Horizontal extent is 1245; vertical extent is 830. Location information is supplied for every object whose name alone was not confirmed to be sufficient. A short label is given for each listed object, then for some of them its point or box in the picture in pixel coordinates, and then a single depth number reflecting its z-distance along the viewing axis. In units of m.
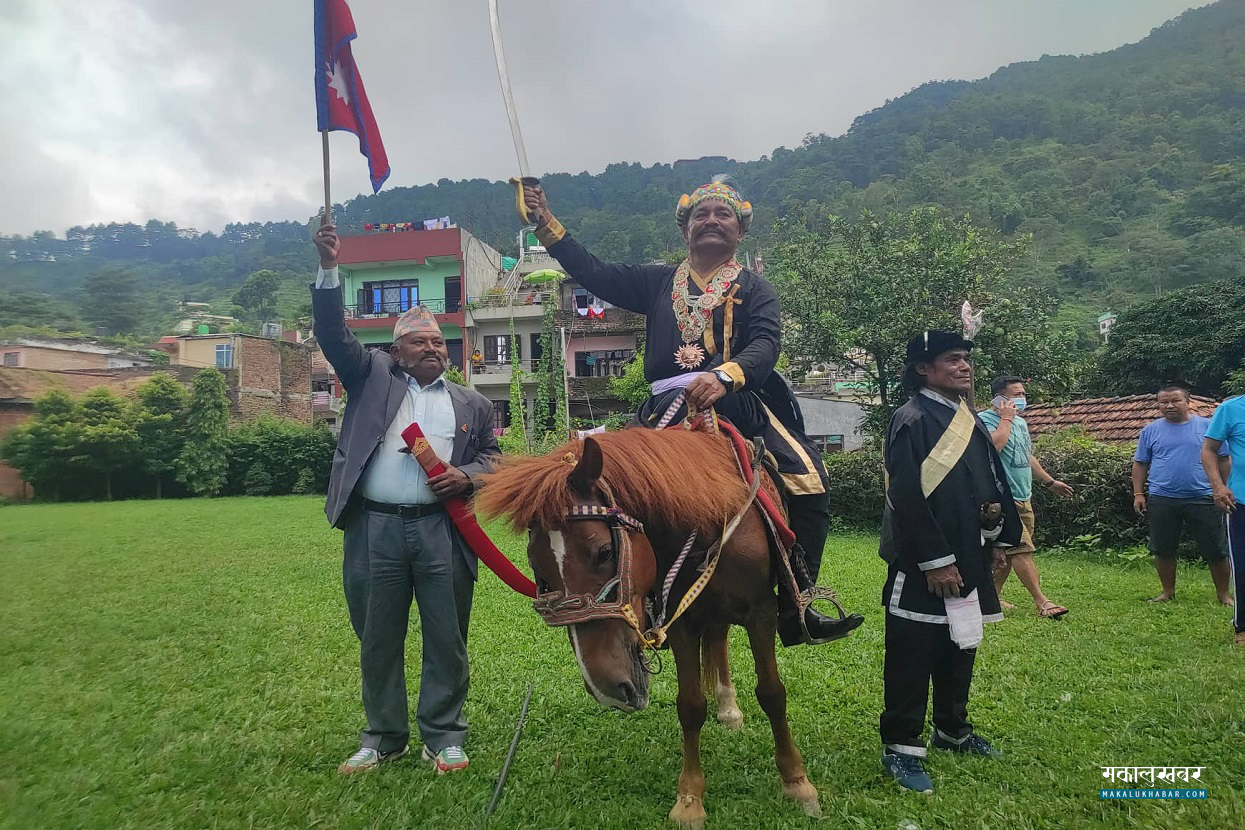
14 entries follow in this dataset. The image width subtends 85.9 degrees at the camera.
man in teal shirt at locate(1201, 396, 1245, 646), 4.90
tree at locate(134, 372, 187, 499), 14.50
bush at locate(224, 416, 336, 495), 28.23
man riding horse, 3.24
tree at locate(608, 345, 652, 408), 24.84
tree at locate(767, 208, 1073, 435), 14.77
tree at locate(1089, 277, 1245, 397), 22.95
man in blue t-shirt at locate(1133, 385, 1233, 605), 6.31
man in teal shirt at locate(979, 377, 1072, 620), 6.04
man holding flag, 3.41
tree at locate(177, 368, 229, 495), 24.53
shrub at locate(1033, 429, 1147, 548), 9.62
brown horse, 2.18
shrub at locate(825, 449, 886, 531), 13.48
